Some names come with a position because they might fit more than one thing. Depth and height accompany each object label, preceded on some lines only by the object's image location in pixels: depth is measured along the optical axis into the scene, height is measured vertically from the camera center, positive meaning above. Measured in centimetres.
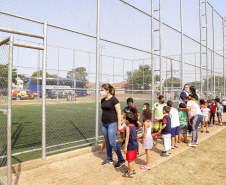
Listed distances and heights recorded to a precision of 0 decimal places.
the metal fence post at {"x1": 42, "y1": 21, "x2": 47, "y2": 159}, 427 +3
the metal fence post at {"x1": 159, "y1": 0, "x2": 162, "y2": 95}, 778 +258
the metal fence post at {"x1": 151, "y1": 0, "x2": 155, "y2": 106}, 743 +150
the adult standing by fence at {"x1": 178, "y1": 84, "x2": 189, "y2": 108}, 705 +19
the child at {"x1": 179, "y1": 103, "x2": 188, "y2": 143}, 630 -87
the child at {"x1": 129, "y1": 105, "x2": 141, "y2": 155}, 475 -38
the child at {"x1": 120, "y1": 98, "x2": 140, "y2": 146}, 531 -29
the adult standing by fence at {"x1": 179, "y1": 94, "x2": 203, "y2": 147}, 593 -62
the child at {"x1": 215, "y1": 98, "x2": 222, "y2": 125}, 984 -76
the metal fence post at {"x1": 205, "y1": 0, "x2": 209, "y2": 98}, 1239 +159
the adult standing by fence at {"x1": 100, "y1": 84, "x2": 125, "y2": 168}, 416 -46
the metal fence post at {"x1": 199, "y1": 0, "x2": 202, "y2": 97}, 1204 +481
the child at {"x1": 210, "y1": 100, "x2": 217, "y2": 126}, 959 -65
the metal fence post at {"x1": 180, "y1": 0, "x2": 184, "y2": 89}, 917 +166
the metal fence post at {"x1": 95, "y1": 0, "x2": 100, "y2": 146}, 535 +103
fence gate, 290 -15
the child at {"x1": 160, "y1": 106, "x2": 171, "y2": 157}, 497 -93
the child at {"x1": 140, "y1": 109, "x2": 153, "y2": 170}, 415 -91
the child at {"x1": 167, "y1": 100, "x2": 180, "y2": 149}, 566 -80
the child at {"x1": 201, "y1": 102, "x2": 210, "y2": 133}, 808 -69
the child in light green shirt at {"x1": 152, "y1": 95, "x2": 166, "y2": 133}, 606 -49
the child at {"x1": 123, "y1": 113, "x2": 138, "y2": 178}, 371 -94
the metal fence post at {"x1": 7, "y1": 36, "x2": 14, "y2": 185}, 289 -30
